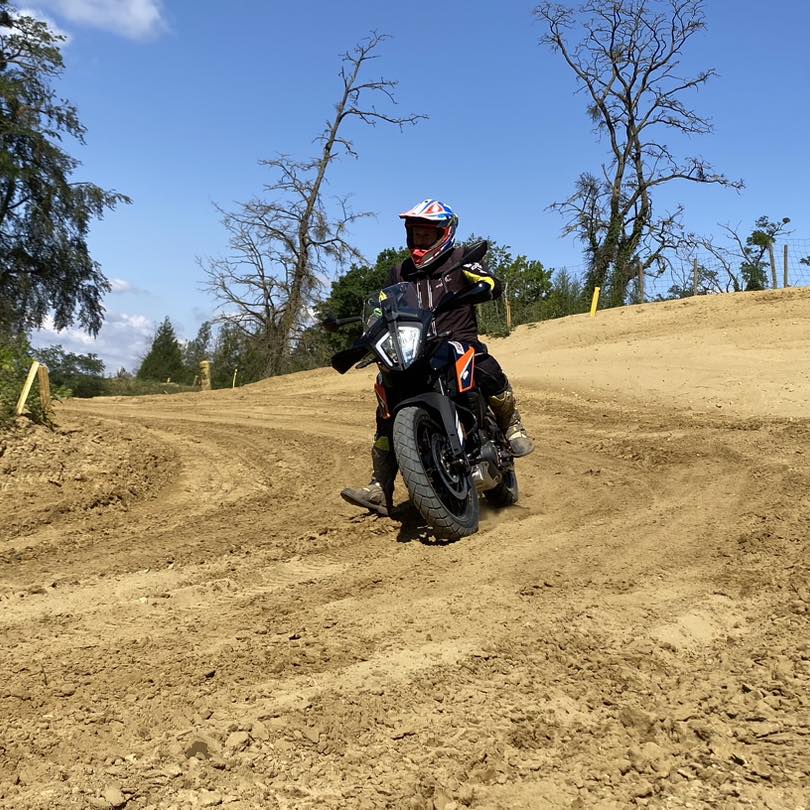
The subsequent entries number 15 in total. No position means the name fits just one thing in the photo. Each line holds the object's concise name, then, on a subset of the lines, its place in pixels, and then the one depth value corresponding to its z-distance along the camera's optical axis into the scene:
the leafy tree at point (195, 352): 70.56
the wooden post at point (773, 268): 23.56
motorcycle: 4.39
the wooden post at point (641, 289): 25.81
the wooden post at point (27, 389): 7.08
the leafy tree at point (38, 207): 25.97
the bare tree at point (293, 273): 29.95
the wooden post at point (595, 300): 22.96
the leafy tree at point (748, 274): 24.70
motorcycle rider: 5.05
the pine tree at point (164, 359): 70.50
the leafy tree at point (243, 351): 31.05
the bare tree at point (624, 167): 31.38
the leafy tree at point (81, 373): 26.04
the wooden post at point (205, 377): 24.09
